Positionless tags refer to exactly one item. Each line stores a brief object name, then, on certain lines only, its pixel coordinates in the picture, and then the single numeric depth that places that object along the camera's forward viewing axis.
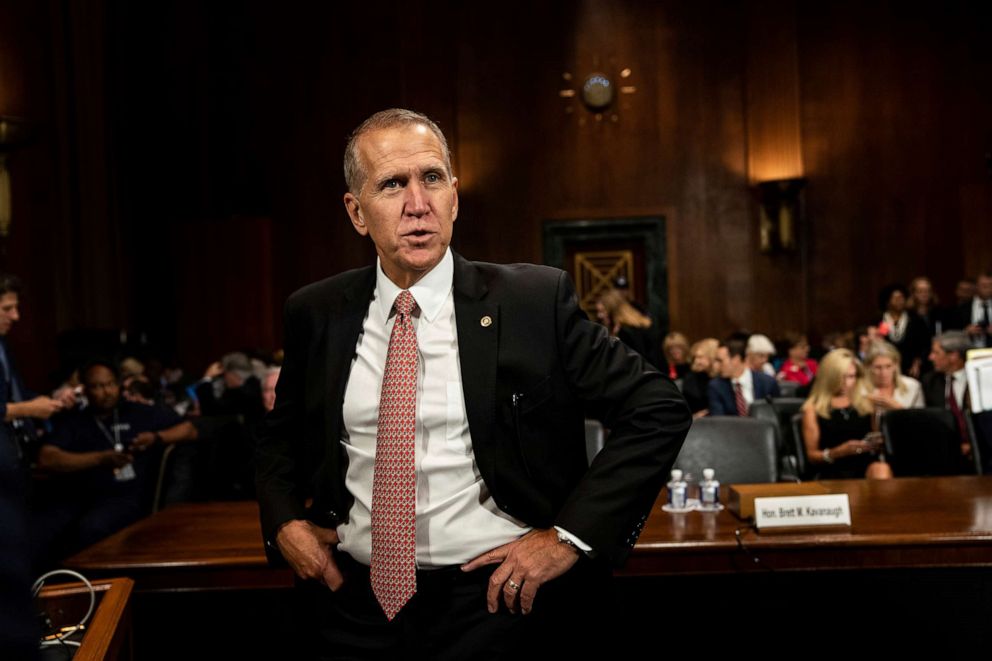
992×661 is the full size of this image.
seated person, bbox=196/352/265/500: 4.77
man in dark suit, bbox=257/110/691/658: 1.50
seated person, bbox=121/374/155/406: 6.09
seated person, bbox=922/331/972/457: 5.36
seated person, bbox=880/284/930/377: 8.23
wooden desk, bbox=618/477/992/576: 2.51
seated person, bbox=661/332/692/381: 8.31
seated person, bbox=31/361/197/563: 4.46
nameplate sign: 2.63
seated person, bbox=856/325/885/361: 7.54
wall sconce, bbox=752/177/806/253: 10.07
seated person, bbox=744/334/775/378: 7.53
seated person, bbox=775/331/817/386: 8.24
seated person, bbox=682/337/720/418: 6.45
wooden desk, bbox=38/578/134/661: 1.74
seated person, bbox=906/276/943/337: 8.88
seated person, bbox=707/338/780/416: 6.09
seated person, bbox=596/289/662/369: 5.39
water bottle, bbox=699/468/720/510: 3.07
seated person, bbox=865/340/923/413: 5.23
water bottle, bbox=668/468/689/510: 3.08
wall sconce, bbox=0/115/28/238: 6.80
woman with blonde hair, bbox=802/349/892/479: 4.69
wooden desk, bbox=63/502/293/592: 2.51
